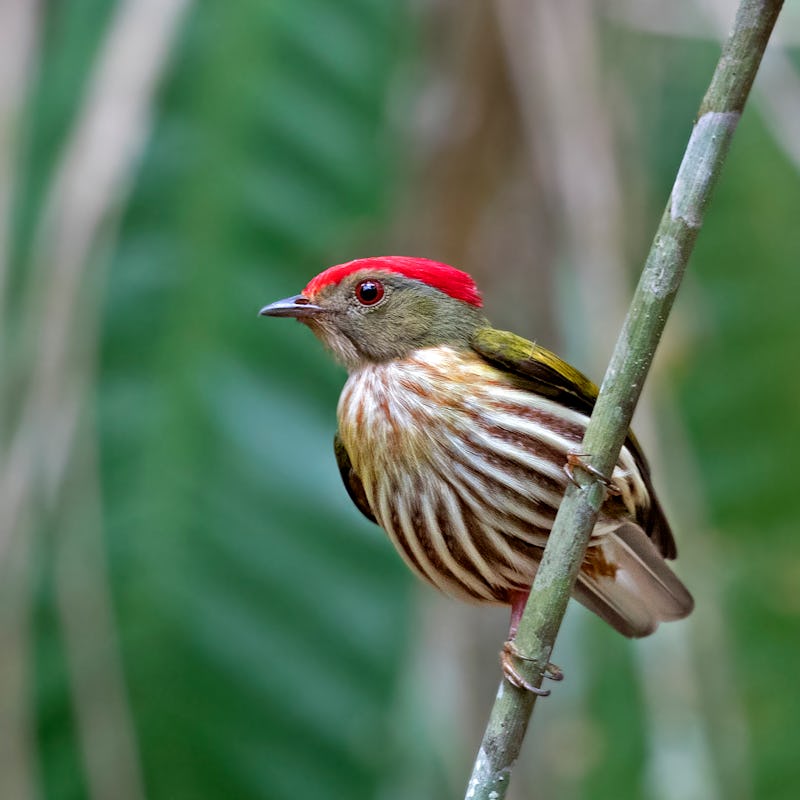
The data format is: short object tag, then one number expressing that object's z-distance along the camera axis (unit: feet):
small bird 17.56
